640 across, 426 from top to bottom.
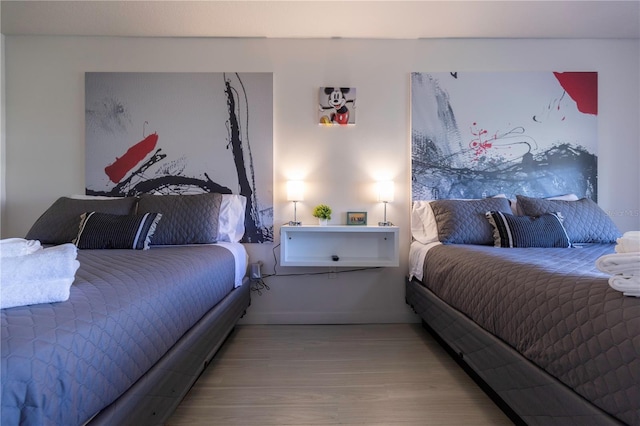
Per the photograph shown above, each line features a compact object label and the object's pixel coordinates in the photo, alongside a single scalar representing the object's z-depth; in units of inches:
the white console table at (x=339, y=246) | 105.7
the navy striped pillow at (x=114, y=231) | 78.7
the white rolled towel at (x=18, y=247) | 46.1
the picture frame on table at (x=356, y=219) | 109.2
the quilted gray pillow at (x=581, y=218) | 87.7
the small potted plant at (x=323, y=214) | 105.7
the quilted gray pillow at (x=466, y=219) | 90.5
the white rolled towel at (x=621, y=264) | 36.0
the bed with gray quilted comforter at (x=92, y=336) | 25.0
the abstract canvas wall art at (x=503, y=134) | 109.4
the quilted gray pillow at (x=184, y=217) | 88.6
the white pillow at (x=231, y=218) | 97.3
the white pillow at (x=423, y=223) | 98.9
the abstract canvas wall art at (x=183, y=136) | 107.5
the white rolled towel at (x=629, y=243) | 43.4
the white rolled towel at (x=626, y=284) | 35.2
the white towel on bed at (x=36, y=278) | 32.4
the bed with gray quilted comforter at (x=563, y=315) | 31.8
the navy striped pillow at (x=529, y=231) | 81.9
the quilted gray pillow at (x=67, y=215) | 84.1
